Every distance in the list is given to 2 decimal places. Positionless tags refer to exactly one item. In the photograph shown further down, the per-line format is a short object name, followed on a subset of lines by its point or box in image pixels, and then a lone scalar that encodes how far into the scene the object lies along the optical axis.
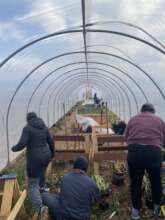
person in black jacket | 2.82
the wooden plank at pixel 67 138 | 4.41
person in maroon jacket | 2.66
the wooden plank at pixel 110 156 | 3.63
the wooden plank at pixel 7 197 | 2.33
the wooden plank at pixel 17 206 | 2.15
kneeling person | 2.28
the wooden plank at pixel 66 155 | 3.96
